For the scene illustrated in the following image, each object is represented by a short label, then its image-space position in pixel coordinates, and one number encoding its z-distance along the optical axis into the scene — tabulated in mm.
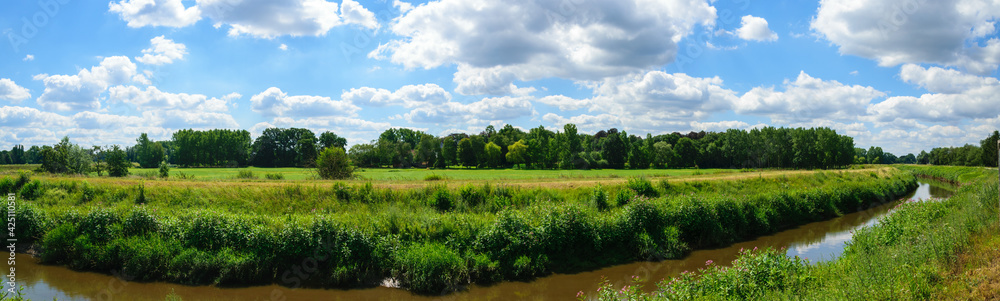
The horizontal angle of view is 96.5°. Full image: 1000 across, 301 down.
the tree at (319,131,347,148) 102062
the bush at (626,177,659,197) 25934
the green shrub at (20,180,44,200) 25484
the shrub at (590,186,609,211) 22992
